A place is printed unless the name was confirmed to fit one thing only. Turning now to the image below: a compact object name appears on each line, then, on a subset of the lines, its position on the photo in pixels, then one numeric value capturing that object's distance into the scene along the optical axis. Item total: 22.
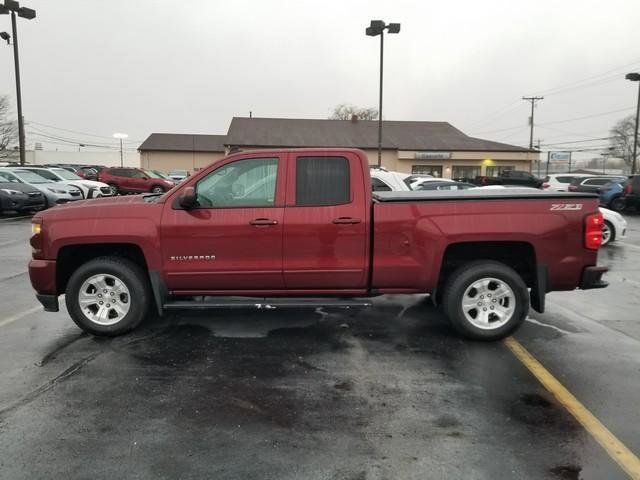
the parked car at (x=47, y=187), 19.28
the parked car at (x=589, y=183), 22.52
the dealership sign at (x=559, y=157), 70.43
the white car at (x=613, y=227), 12.42
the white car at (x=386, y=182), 9.61
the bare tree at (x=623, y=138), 89.00
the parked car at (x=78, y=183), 22.06
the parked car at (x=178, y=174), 39.55
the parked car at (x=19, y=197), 17.67
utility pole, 67.50
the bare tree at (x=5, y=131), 71.12
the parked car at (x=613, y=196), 21.16
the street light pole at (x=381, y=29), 23.86
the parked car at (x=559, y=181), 25.41
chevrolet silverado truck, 5.05
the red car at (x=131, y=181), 29.58
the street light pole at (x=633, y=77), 34.12
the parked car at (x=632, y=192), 19.95
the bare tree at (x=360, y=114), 83.12
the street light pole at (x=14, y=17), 24.88
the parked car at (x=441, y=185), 15.35
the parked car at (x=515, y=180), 32.50
